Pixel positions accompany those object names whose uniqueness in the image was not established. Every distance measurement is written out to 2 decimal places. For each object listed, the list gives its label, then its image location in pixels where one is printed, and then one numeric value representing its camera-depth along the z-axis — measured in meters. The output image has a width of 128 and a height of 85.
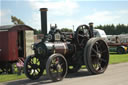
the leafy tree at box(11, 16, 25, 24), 35.41
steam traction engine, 7.53
